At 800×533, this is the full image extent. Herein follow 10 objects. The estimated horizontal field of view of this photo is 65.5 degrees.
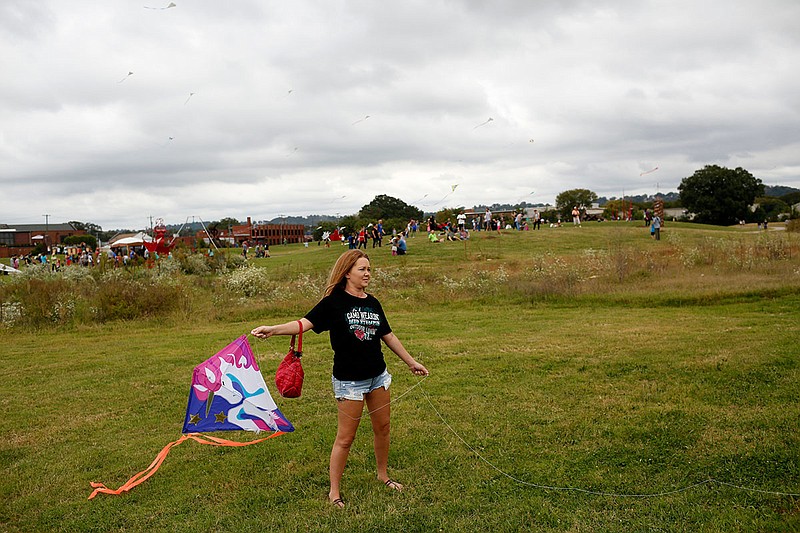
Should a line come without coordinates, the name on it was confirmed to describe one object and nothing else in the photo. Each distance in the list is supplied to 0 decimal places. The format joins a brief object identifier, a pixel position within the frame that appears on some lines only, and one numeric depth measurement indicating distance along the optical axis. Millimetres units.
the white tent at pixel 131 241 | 55422
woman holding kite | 5082
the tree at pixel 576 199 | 136475
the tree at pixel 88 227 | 146962
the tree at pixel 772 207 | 105825
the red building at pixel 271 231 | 135200
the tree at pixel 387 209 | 105250
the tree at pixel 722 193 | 86500
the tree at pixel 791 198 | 133538
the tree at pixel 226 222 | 148750
